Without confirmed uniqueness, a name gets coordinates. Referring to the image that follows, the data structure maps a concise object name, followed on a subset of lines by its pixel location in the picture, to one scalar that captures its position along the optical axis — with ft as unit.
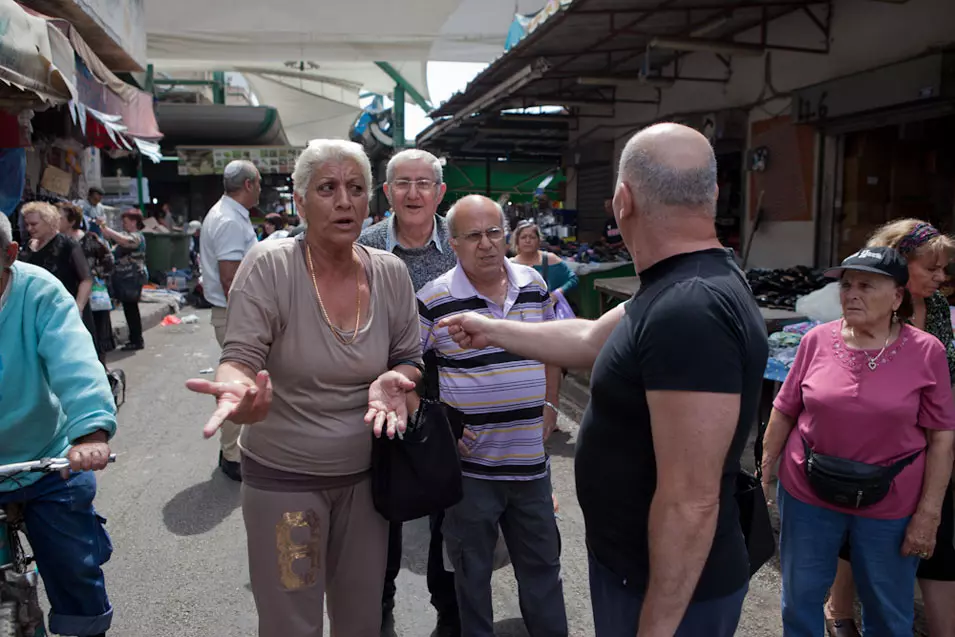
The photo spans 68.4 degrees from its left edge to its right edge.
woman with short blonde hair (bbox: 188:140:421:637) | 7.04
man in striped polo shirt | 9.07
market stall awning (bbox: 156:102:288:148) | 69.87
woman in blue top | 21.66
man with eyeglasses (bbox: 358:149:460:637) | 10.75
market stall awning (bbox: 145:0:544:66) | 57.16
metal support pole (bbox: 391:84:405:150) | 66.36
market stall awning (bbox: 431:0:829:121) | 22.16
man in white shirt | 16.37
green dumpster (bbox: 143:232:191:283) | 53.36
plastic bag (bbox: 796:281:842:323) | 17.69
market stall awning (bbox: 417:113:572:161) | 40.63
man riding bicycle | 7.52
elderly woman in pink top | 8.38
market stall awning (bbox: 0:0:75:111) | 17.38
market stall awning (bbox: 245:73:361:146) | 111.45
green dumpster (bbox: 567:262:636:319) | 31.32
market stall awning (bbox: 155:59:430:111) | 92.22
